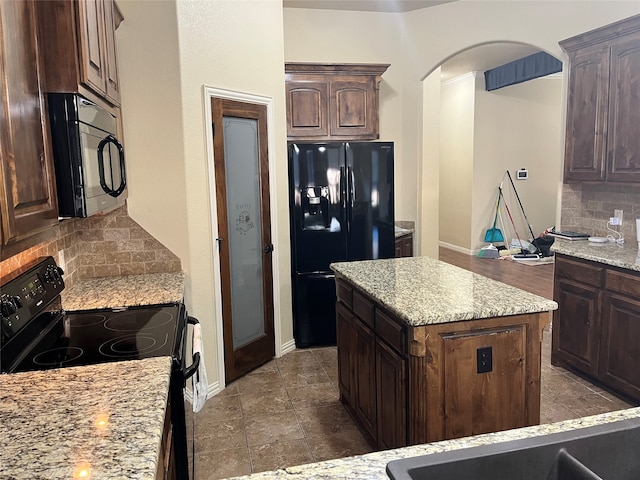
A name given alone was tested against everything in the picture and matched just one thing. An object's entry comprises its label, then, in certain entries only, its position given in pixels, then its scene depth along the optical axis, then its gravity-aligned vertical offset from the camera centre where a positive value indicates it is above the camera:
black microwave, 1.81 +0.10
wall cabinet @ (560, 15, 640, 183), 3.37 +0.44
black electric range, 1.83 -0.62
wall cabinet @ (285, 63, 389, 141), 4.69 +0.68
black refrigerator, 4.29 -0.35
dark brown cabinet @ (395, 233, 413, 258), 4.99 -0.73
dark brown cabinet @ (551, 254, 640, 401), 3.11 -1.00
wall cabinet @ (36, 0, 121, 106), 1.81 +0.50
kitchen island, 2.15 -0.81
